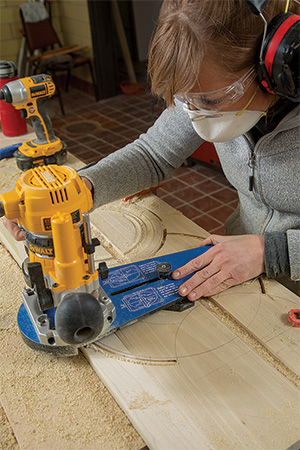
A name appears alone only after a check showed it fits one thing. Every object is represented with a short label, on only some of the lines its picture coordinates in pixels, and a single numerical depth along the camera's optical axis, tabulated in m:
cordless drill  1.93
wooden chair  5.23
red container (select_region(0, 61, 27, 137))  2.19
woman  0.99
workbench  0.89
